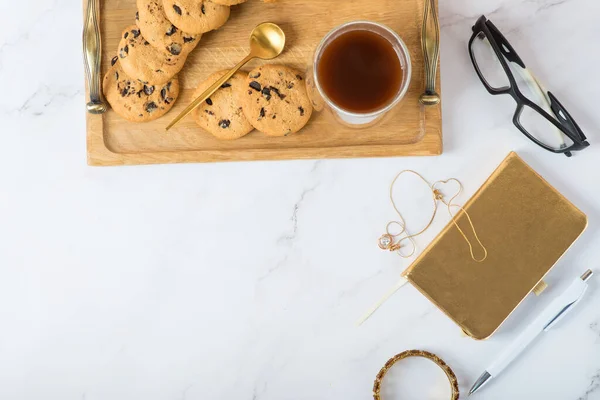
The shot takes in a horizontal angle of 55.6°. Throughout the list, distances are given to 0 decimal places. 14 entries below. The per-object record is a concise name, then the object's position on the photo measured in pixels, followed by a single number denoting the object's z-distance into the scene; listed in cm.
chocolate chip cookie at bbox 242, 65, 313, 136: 97
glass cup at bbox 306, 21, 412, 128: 91
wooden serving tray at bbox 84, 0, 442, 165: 100
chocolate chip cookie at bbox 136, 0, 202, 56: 94
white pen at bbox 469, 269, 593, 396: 106
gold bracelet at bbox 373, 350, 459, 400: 105
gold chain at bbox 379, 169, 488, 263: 107
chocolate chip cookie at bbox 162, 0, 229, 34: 93
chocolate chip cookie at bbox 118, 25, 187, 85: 96
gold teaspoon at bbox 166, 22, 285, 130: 98
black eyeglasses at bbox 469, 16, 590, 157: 101
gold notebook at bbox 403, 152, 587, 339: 104
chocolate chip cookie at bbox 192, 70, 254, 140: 98
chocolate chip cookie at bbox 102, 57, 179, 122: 98
